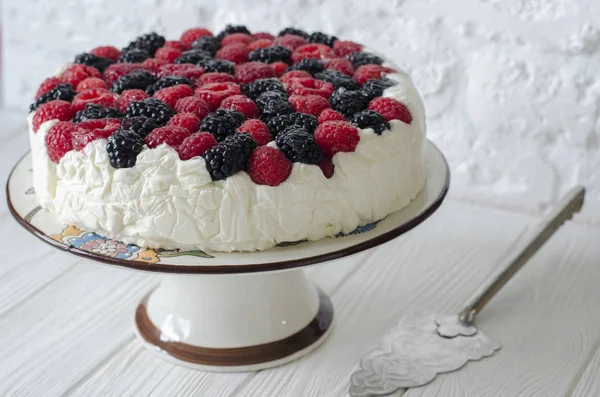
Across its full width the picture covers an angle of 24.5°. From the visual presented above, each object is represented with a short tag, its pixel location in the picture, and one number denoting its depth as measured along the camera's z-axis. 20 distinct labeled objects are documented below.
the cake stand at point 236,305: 0.73
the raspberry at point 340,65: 0.80
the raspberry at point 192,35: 0.87
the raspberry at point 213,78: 0.78
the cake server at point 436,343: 0.76
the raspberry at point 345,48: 0.84
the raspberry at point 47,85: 0.79
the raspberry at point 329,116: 0.73
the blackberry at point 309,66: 0.80
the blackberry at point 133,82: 0.78
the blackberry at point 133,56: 0.82
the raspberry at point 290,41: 0.84
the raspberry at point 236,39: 0.85
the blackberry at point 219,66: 0.80
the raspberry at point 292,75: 0.78
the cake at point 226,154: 0.70
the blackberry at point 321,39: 0.86
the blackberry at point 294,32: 0.87
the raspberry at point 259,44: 0.84
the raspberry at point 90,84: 0.78
